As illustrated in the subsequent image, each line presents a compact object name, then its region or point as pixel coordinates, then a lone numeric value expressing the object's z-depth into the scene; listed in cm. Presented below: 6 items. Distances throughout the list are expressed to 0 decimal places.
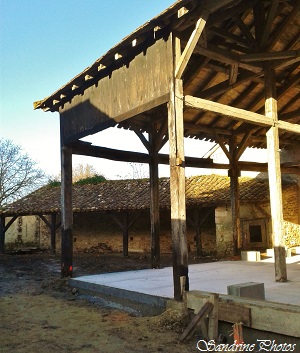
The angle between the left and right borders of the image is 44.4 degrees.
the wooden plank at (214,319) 478
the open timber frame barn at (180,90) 584
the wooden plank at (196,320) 477
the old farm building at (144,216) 1554
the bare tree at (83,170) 5074
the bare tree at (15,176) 2878
